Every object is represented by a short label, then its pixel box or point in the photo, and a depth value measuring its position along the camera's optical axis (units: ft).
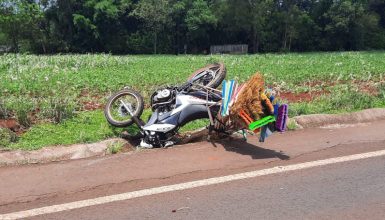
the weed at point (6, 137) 21.01
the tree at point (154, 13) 175.32
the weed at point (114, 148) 20.57
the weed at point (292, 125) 24.50
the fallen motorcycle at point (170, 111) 21.44
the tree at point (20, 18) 170.40
